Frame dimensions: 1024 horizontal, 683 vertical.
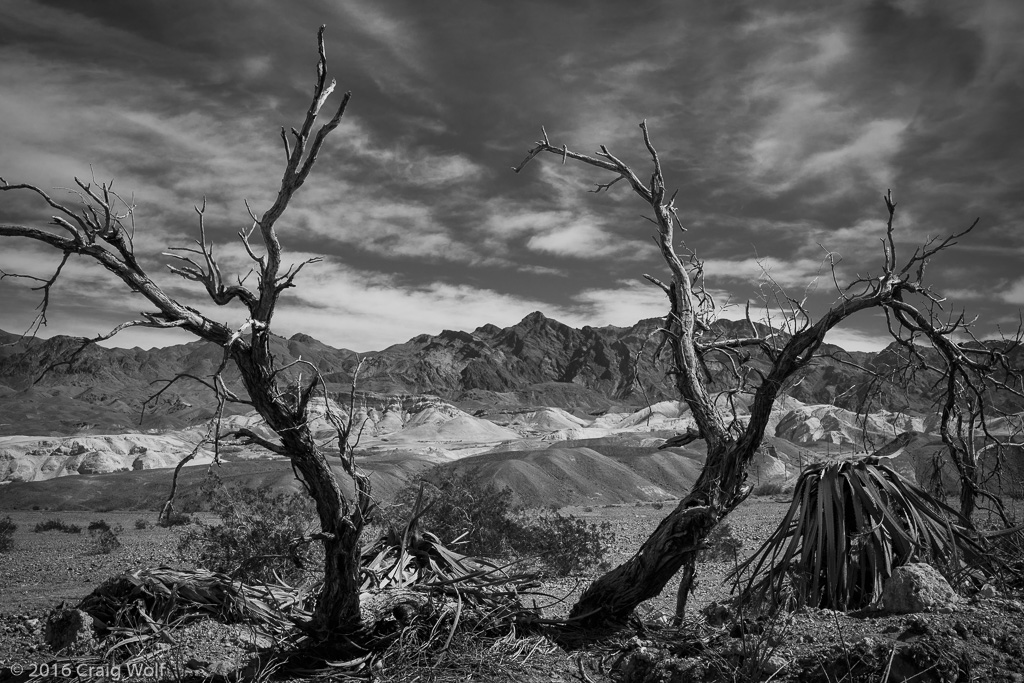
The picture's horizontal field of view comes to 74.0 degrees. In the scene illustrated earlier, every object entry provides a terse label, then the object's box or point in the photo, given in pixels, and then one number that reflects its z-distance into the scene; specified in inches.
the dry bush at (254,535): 350.2
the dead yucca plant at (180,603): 186.2
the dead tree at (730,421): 200.4
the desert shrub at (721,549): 446.5
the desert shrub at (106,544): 608.9
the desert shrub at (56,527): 832.3
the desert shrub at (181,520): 817.5
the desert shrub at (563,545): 409.7
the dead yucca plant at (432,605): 166.4
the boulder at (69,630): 187.0
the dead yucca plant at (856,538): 169.2
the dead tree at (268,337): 148.9
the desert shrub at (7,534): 636.7
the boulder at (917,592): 151.8
